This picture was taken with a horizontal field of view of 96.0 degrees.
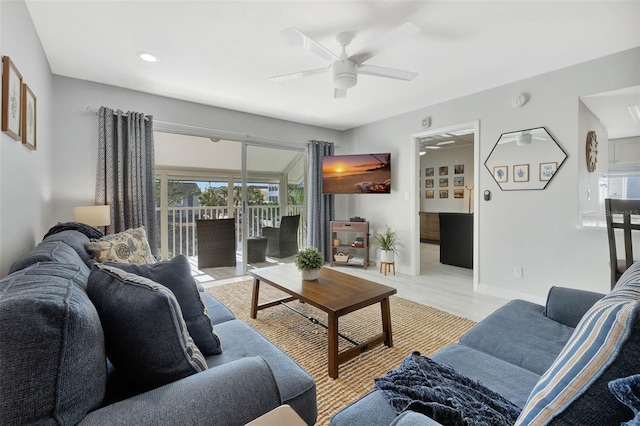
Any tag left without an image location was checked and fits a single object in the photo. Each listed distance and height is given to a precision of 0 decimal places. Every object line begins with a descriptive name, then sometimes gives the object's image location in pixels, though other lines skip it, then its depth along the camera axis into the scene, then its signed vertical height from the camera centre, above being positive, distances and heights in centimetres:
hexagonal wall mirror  295 +53
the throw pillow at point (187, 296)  120 -37
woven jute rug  174 -103
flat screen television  455 +58
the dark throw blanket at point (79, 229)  210 -14
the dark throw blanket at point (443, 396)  84 -61
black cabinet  454 -50
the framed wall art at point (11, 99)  140 +59
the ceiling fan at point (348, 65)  199 +114
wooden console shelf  470 -57
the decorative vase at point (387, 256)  441 -72
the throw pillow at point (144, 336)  85 -37
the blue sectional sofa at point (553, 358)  58 -51
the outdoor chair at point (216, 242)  441 -51
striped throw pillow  57 -36
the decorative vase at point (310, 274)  244 -55
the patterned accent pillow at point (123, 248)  188 -26
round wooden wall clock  291 +59
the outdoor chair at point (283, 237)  477 -46
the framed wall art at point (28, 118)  176 +61
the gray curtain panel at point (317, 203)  491 +11
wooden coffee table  185 -62
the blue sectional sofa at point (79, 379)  60 -40
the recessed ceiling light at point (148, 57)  251 +136
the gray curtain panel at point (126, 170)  311 +45
